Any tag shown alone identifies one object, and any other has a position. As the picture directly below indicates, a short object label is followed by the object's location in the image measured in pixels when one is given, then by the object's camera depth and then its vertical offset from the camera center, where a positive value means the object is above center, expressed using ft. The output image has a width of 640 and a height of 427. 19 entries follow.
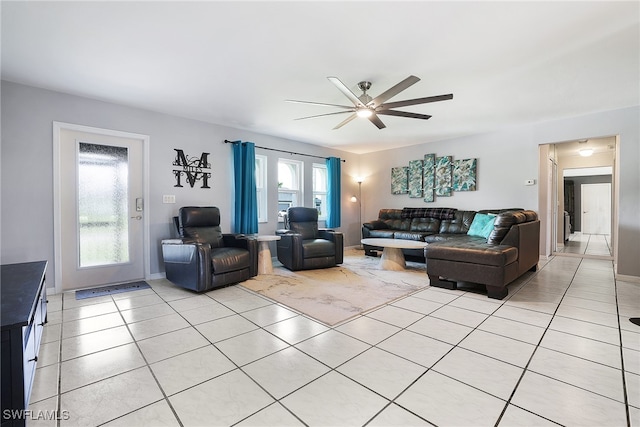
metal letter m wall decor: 13.84 +2.20
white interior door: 29.71 -0.06
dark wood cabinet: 3.91 -2.11
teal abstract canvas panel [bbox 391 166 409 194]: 20.95 +2.27
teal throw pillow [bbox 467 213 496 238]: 13.87 -0.88
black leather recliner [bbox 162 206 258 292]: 10.76 -1.81
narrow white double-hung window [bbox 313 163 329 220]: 21.07 +1.59
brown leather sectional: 9.87 -1.82
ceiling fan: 8.24 +3.66
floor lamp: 23.58 +0.99
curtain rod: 15.51 +3.91
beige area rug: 9.04 -3.21
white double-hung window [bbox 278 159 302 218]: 18.63 +1.80
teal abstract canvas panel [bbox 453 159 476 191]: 17.82 +2.22
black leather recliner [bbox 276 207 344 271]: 14.51 -1.95
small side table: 13.82 -2.36
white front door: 11.09 +0.12
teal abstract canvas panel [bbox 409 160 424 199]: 20.20 +2.31
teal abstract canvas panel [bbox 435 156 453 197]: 18.83 +2.22
